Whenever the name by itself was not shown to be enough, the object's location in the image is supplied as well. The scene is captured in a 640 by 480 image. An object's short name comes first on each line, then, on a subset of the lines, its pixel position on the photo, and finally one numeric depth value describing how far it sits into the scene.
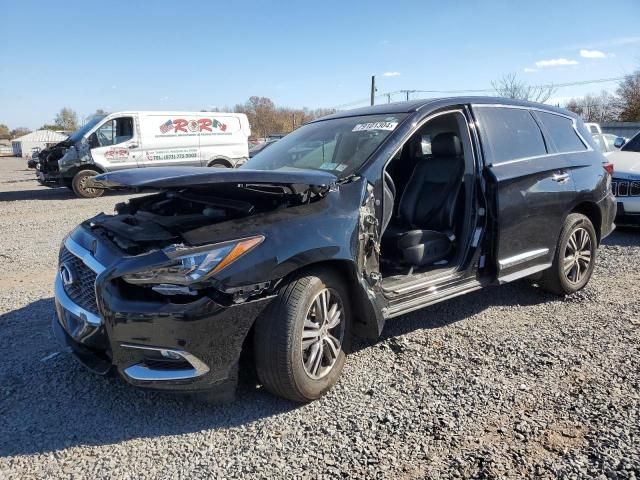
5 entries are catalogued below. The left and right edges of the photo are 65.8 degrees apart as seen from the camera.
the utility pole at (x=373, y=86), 40.84
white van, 13.61
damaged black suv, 2.57
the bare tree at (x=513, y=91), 41.97
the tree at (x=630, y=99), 43.69
